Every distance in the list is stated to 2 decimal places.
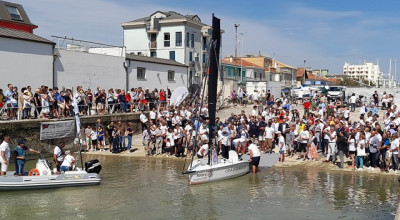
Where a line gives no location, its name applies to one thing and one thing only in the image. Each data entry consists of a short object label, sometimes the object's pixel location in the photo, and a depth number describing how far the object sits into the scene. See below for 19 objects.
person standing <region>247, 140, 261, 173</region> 20.77
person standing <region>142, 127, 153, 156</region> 26.61
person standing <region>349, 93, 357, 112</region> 38.04
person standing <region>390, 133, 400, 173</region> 19.70
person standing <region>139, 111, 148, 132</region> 29.03
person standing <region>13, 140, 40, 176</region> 17.88
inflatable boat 17.22
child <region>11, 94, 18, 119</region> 25.05
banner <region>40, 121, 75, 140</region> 26.09
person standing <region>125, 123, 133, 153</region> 27.42
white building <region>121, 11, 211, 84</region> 62.62
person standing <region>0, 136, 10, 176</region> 17.59
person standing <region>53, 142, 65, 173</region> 18.41
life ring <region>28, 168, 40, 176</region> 17.95
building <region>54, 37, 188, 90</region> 33.44
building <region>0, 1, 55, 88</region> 28.16
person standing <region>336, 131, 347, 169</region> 21.48
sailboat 19.00
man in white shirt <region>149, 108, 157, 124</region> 30.20
